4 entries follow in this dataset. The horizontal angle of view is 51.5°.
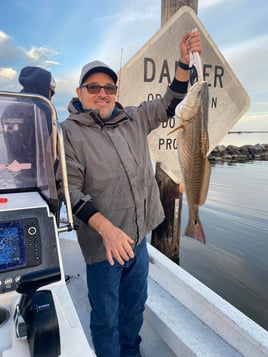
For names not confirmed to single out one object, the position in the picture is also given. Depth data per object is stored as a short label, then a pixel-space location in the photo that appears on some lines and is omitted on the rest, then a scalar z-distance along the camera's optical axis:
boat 1.11
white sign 2.72
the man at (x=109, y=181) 1.91
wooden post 3.95
